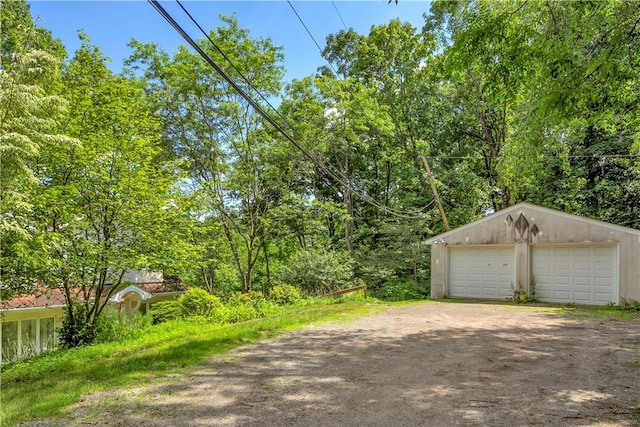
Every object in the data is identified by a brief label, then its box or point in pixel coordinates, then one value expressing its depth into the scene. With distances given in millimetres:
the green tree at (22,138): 4996
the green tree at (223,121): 15133
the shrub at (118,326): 7617
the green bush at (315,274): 14938
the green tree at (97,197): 6785
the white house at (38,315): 9555
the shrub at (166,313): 9801
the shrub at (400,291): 15703
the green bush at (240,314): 9210
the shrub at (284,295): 12531
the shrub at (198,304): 9719
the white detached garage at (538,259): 10859
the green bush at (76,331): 7461
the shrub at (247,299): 11211
